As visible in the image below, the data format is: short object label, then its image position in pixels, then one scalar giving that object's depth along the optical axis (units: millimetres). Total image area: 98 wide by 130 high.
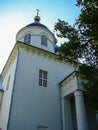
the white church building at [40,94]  9961
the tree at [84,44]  7525
